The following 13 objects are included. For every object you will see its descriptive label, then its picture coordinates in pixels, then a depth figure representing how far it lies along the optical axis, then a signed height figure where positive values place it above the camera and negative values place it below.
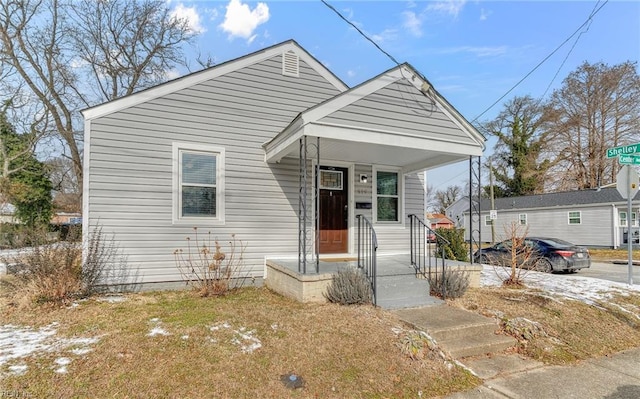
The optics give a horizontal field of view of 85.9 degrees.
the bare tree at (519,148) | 30.42 +5.93
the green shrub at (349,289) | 5.12 -1.17
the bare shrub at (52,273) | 5.04 -0.94
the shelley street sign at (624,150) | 7.30 +1.34
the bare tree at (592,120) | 25.23 +7.07
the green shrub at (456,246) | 10.69 -1.09
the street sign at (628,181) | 7.73 +0.70
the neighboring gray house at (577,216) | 19.94 -0.24
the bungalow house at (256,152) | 6.17 +1.20
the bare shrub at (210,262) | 6.36 -0.98
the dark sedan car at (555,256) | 11.25 -1.46
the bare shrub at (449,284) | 5.78 -1.23
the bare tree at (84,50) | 15.38 +8.26
